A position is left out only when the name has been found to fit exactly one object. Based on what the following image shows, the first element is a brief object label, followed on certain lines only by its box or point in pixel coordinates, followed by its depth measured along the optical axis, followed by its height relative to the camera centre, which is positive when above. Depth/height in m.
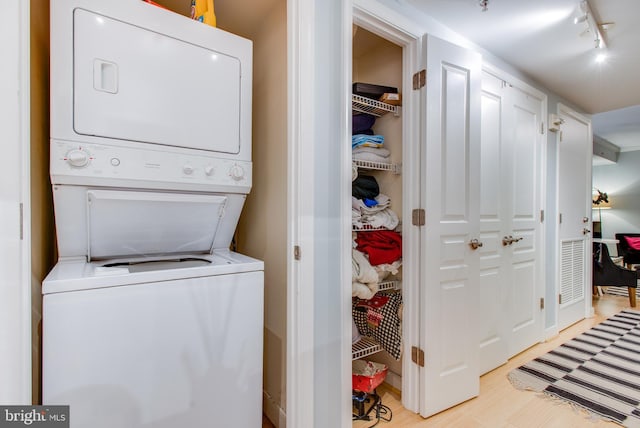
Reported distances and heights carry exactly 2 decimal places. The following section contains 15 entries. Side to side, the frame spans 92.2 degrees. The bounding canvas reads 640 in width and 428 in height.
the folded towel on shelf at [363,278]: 1.75 -0.37
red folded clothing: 1.80 -0.19
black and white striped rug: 1.83 -1.14
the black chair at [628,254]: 5.13 -0.66
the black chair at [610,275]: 3.84 -0.77
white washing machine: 0.90 -0.43
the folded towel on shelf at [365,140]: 1.87 +0.45
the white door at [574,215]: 3.04 -0.01
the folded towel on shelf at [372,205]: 1.84 +0.06
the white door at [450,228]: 1.74 -0.08
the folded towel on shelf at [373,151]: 1.87 +0.39
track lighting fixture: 1.72 +1.15
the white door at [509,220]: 2.22 -0.05
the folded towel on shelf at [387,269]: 1.82 -0.33
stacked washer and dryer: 0.94 -0.02
